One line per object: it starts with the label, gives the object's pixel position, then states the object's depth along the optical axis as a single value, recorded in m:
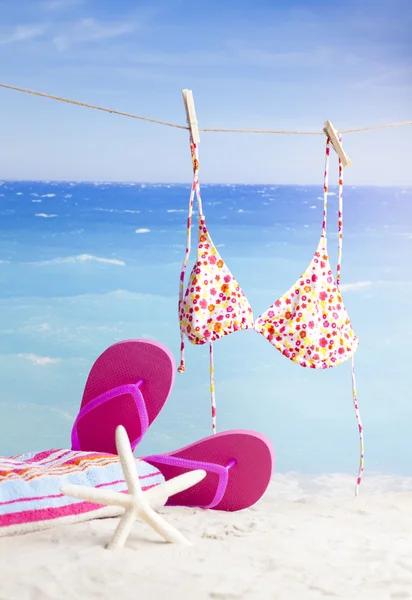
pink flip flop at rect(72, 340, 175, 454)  2.32
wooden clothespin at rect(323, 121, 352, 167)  2.42
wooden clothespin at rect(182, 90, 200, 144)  2.36
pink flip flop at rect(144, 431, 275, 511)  2.18
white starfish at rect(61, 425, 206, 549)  1.74
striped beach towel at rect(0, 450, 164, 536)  1.85
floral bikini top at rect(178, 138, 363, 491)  2.43
